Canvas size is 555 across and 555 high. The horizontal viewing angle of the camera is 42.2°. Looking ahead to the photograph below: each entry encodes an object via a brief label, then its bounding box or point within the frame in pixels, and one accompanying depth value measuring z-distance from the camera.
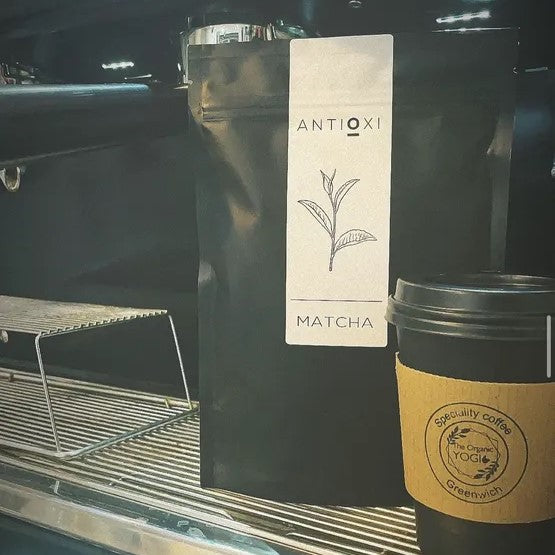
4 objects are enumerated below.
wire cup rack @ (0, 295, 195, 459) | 0.77
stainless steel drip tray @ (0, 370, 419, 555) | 0.56
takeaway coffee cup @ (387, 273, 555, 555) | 0.46
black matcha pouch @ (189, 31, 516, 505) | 0.58
